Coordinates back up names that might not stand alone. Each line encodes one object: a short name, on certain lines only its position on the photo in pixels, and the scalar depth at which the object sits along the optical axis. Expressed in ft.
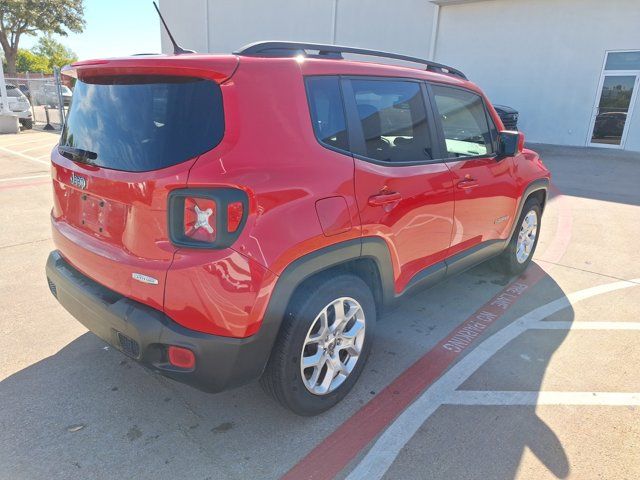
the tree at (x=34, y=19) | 116.16
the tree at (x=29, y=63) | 196.35
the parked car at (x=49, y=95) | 65.41
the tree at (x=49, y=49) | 263.08
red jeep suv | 6.64
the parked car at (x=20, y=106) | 55.11
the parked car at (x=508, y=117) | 45.98
